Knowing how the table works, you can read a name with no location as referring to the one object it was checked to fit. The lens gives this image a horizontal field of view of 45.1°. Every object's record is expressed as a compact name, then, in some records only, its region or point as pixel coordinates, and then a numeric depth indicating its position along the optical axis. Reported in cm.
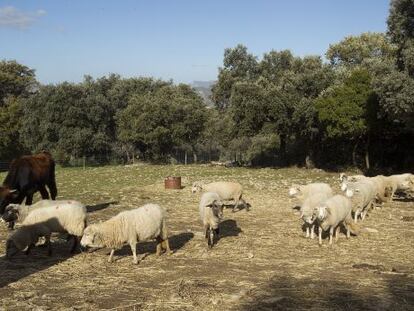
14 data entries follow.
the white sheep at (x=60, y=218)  1202
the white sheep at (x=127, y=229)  1144
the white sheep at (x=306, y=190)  1744
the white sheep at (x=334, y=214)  1341
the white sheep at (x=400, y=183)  2209
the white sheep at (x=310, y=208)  1398
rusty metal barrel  2562
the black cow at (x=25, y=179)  1464
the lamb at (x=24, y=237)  1168
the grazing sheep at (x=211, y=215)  1307
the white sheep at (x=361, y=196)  1656
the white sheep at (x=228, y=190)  1881
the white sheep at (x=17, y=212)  1286
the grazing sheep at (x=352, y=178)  2056
